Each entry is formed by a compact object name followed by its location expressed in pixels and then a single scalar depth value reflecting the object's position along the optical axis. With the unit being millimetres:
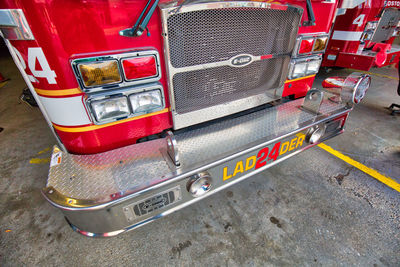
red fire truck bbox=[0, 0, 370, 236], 987
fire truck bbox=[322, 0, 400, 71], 4059
